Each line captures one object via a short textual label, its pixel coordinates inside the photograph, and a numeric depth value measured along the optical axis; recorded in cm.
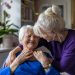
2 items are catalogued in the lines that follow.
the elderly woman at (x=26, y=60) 205
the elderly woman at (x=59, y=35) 190
